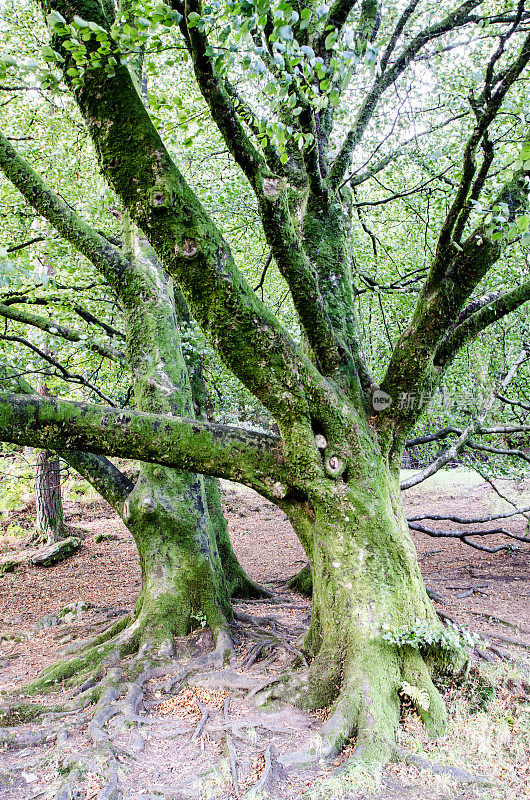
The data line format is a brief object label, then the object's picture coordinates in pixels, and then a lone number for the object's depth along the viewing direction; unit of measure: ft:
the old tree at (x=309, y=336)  11.40
